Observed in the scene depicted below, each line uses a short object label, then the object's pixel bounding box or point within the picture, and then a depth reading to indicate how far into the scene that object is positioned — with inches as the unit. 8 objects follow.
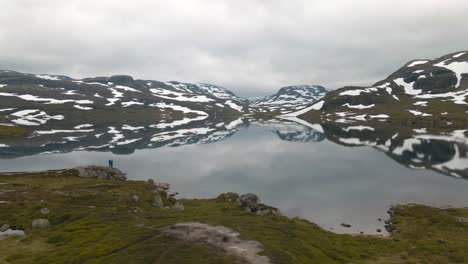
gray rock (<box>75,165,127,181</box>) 3659.0
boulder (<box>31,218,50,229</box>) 2065.7
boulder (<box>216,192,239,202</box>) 3032.7
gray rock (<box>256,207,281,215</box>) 2428.6
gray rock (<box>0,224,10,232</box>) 2075.3
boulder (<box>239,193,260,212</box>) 2556.6
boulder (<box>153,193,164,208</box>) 2667.3
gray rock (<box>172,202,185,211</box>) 2529.3
